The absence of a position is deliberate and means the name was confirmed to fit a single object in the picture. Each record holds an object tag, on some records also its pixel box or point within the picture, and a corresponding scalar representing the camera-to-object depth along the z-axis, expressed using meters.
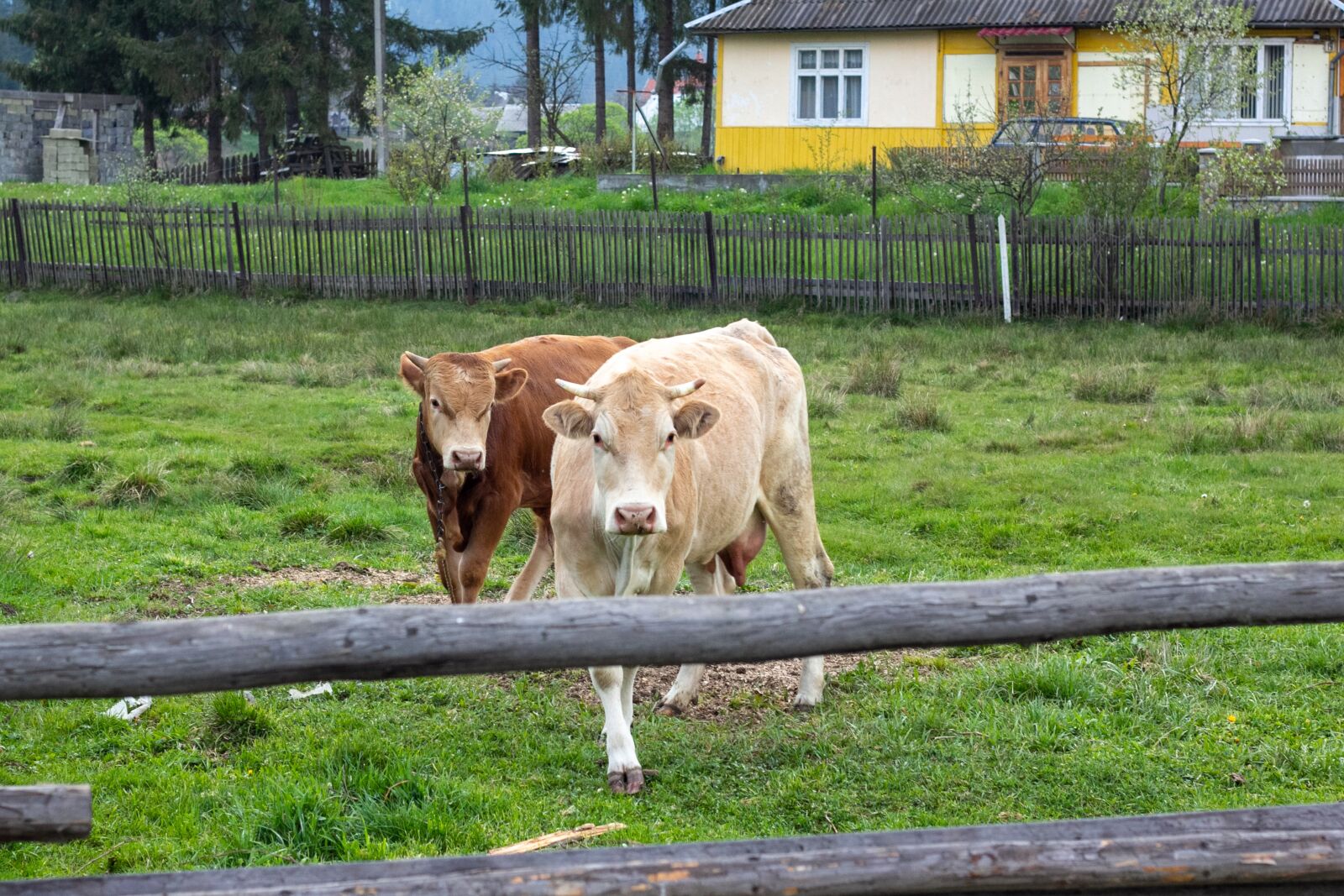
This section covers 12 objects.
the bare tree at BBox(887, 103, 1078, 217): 21.62
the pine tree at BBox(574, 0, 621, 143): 38.44
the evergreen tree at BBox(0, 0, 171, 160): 42.88
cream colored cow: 4.98
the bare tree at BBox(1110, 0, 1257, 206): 25.03
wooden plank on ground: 4.43
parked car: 23.58
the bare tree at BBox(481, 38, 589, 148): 42.34
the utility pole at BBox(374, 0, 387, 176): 35.38
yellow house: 29.50
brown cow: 6.39
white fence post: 17.72
